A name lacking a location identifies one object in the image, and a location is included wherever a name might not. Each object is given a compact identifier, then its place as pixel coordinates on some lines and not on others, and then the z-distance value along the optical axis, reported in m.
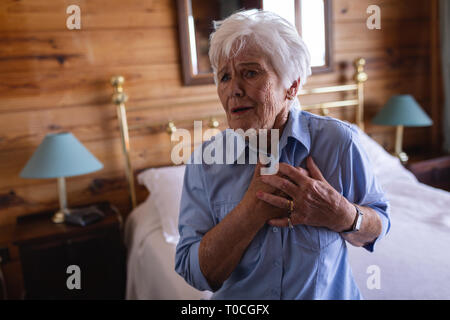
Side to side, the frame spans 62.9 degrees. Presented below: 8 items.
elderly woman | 0.85
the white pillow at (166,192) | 1.78
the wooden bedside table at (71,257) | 1.74
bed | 1.19
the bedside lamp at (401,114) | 2.48
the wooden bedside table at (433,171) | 2.55
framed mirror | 2.10
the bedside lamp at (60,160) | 1.74
